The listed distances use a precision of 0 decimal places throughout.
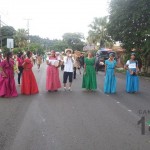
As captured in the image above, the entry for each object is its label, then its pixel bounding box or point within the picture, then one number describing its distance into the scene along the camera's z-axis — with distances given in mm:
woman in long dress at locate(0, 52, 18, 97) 6412
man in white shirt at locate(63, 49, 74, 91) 7326
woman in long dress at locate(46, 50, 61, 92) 7085
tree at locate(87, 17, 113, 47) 30442
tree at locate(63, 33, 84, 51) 52304
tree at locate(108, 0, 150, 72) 13572
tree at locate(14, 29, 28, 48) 39258
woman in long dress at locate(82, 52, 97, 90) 7267
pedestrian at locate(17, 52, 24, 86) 8476
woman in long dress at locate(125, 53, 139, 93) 7296
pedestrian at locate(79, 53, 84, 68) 12958
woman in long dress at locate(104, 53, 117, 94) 7089
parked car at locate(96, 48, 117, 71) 17268
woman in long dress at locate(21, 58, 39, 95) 6734
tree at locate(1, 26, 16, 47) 43636
